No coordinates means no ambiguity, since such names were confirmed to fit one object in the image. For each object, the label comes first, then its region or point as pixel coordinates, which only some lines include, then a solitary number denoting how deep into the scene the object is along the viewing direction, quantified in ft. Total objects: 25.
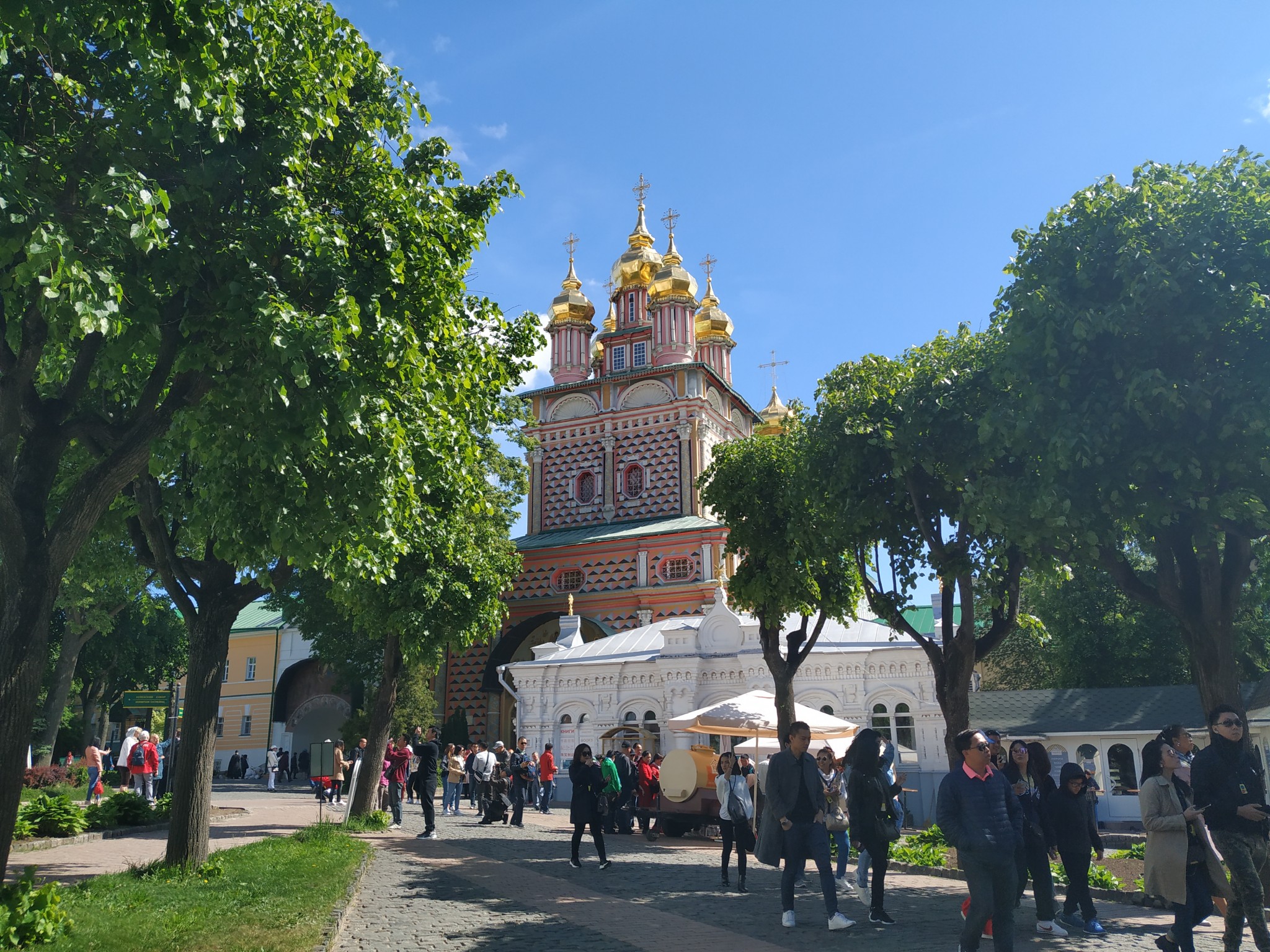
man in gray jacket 29.17
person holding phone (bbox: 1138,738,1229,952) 23.63
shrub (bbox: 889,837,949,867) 42.39
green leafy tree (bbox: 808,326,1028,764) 43.19
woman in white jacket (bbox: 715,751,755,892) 37.19
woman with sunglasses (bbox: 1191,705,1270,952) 23.02
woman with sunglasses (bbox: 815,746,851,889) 37.32
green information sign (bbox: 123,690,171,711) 64.54
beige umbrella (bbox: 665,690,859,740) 55.83
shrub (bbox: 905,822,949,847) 48.85
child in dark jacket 28.84
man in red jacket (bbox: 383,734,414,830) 61.46
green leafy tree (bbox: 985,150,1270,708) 32.04
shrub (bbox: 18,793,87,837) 48.34
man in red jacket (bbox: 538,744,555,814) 79.61
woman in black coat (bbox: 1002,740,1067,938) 28.37
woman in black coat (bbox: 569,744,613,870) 41.86
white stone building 77.87
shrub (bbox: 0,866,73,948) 21.35
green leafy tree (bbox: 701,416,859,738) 61.21
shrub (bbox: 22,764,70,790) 76.43
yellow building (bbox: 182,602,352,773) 155.84
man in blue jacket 21.80
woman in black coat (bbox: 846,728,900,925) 29.55
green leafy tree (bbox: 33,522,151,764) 78.79
